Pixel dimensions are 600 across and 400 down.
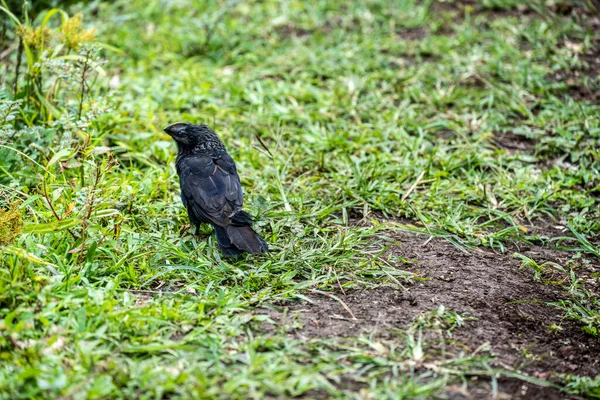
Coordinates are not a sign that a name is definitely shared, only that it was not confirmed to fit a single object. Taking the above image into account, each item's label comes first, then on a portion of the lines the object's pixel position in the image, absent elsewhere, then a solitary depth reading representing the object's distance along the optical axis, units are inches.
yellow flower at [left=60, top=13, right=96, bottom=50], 386.6
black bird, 319.6
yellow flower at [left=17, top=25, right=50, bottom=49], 382.6
